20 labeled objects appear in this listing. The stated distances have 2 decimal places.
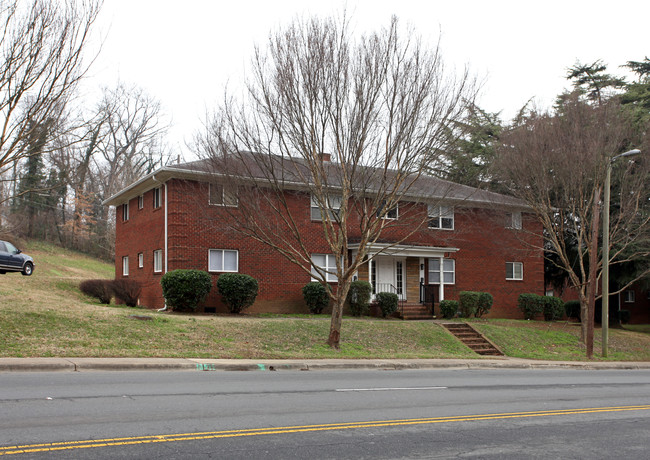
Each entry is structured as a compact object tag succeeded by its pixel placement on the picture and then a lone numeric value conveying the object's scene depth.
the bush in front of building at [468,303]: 29.17
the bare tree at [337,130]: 17.20
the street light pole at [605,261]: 22.70
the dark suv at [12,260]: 30.67
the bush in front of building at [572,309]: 37.16
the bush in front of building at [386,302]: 27.55
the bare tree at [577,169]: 23.88
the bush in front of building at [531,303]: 32.09
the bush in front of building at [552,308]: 32.34
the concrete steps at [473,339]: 23.28
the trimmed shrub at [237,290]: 24.48
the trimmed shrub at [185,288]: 23.69
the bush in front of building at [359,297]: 27.00
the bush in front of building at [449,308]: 28.12
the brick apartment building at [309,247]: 25.52
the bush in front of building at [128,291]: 26.62
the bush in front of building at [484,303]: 29.86
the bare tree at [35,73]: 13.21
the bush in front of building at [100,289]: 27.72
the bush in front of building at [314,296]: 26.53
